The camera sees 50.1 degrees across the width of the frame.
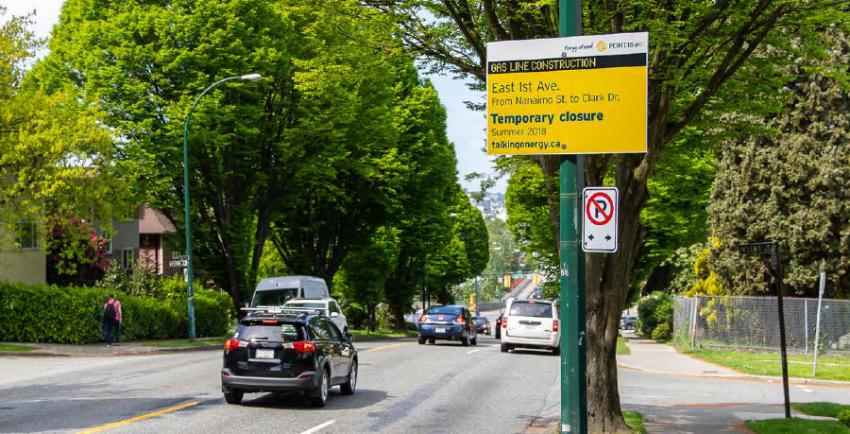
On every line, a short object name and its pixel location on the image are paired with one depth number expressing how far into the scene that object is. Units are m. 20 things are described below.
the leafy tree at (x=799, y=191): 32.16
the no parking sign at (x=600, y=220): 9.48
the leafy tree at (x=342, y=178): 37.69
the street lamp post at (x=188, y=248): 31.82
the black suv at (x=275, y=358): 14.82
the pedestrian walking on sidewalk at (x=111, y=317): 29.20
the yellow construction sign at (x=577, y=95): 9.98
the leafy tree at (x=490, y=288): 173.00
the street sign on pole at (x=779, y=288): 14.48
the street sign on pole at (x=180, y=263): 31.98
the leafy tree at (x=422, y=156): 46.78
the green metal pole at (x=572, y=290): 9.93
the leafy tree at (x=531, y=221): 42.94
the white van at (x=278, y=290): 33.50
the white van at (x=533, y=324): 29.38
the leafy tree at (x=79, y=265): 36.47
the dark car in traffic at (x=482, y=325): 75.52
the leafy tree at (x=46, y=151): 27.56
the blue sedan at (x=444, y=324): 34.34
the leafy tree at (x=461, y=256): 86.72
